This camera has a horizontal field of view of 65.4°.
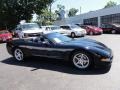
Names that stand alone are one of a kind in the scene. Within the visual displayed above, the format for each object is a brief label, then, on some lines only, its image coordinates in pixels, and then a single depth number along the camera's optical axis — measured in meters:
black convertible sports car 3.01
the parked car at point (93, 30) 10.32
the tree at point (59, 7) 30.58
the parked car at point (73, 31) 9.23
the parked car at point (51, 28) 9.25
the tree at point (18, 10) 13.53
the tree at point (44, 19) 20.82
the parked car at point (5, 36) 8.24
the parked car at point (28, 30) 7.95
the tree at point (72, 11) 46.99
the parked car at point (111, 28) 10.82
